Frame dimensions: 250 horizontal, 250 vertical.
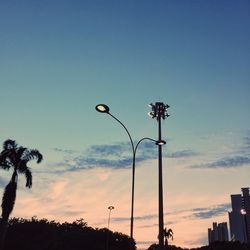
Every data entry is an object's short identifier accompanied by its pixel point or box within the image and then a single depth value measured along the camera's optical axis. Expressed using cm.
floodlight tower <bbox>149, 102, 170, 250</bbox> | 3322
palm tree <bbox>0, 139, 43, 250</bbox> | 3209
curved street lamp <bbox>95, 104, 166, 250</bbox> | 1722
